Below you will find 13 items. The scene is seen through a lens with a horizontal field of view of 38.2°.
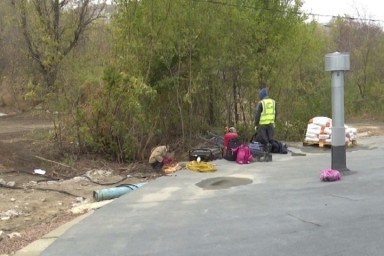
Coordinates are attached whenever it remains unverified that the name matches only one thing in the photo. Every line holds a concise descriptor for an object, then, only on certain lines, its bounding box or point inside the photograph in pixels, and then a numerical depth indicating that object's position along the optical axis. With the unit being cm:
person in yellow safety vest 1434
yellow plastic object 1150
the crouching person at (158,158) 1278
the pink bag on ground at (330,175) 953
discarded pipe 970
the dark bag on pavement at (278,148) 1442
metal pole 991
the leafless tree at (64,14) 2608
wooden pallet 1578
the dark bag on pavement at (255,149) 1299
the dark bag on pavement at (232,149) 1288
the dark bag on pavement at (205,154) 1284
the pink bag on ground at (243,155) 1259
